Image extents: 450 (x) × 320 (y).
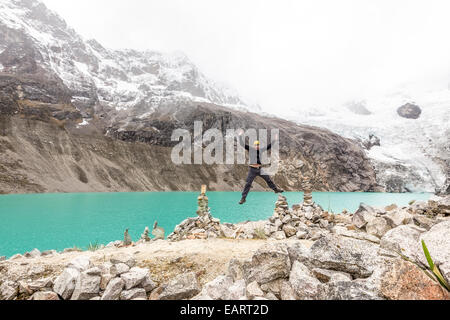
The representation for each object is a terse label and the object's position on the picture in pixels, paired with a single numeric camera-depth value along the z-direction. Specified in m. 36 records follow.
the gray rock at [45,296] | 4.80
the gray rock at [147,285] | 5.06
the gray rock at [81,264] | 5.42
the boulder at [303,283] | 3.84
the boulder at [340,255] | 4.20
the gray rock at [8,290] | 5.04
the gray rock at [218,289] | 4.27
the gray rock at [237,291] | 4.18
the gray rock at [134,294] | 4.67
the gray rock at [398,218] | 7.30
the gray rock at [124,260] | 6.08
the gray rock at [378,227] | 7.29
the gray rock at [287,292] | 4.04
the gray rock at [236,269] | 4.92
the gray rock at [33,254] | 11.34
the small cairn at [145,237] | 14.24
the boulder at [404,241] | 4.72
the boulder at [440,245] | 3.82
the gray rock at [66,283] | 4.91
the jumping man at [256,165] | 9.43
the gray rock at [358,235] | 6.06
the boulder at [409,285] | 3.42
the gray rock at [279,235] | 9.74
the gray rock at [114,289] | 4.63
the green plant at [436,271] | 3.66
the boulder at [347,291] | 3.43
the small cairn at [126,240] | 12.43
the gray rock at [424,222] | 6.86
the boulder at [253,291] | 4.11
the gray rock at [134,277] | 4.92
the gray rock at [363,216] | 8.56
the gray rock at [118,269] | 5.29
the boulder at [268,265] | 4.52
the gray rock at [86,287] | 4.79
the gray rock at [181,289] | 4.66
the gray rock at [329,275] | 4.01
